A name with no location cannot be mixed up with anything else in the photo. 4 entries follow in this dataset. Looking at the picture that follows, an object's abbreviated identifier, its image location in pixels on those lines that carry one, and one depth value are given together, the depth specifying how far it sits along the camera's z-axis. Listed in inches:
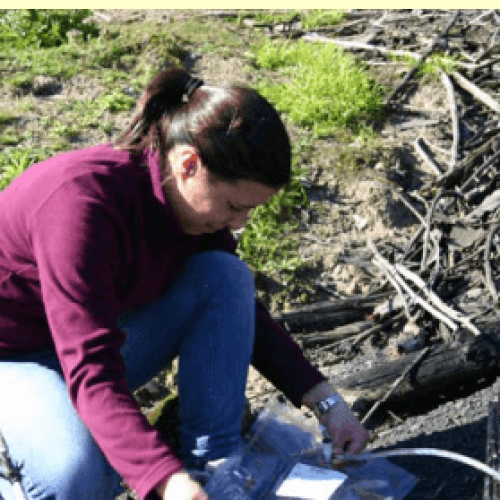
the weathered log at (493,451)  83.0
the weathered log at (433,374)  114.7
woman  74.0
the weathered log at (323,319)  138.7
